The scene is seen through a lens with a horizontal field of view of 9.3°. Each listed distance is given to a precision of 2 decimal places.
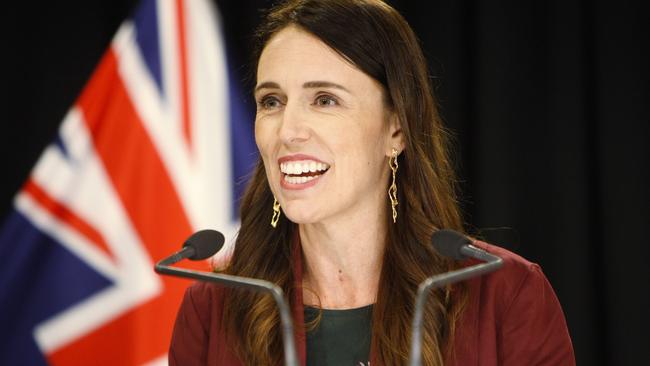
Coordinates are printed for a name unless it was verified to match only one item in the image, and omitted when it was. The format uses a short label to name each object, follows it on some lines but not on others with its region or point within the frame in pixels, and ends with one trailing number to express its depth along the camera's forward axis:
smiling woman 3.70
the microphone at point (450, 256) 3.43
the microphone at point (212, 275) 3.43
